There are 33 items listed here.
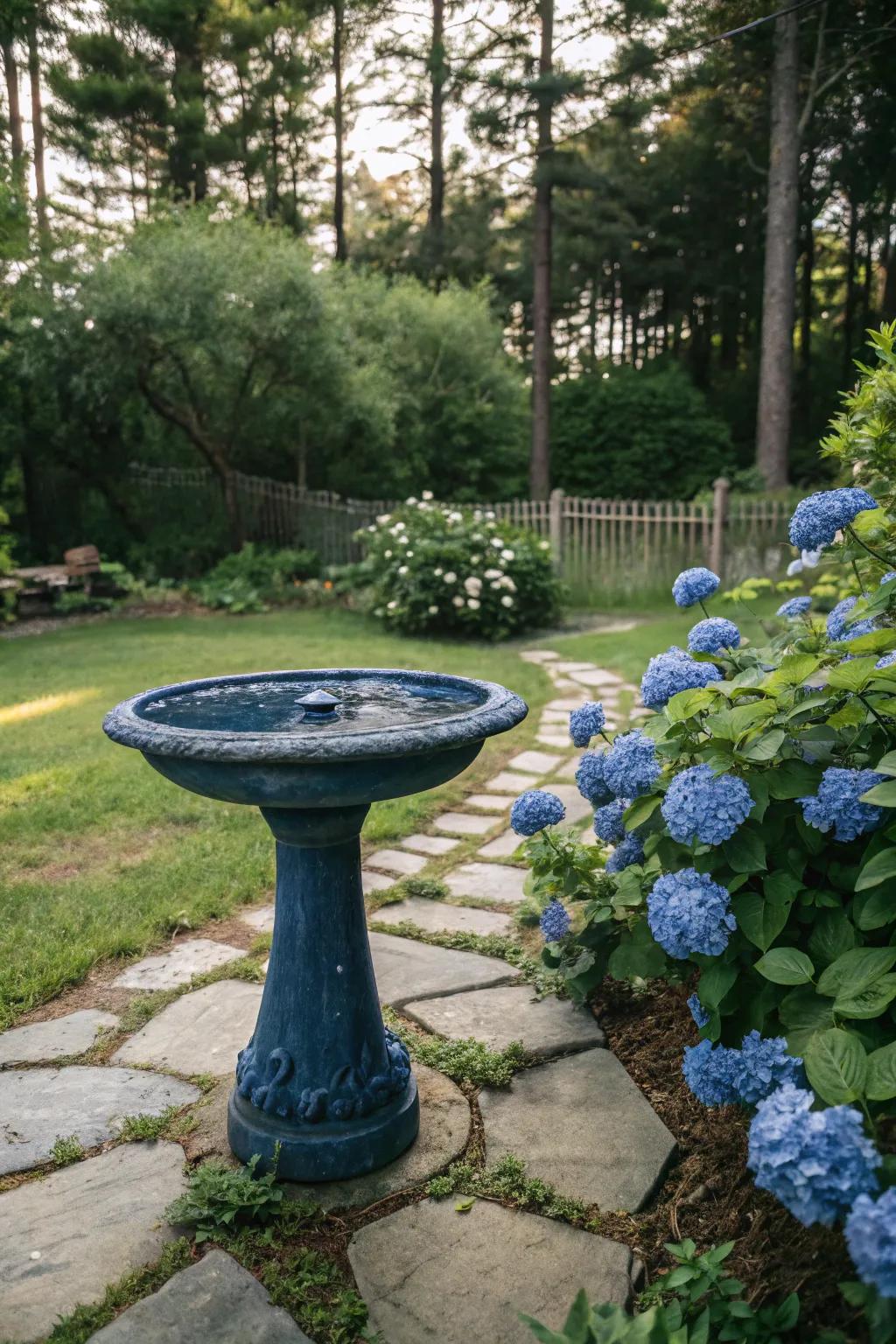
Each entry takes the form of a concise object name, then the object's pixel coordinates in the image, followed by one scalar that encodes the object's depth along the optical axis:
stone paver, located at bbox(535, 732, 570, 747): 5.35
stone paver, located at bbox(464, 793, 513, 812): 4.39
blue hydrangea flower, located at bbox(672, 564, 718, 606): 2.53
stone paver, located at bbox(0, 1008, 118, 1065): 2.42
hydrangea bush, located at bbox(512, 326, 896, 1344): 1.27
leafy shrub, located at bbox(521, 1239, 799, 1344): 1.35
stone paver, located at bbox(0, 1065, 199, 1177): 2.08
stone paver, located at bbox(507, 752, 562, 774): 4.92
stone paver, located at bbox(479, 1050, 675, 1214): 1.92
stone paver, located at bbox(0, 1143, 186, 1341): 1.64
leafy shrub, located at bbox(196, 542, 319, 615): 10.98
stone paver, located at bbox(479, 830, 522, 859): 3.80
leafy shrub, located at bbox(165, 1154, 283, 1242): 1.81
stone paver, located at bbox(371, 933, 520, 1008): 2.71
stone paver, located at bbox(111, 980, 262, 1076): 2.39
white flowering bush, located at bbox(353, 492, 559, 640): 8.84
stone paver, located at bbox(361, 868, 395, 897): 3.47
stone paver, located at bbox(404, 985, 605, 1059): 2.42
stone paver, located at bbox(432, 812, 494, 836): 4.09
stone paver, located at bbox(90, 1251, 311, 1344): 1.54
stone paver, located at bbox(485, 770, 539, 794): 4.63
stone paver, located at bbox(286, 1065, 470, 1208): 1.93
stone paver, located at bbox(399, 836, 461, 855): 3.90
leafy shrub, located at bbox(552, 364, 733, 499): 19.97
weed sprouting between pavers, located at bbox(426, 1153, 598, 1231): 1.83
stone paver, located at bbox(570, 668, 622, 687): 6.78
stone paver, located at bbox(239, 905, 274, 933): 3.18
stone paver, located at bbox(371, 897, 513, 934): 3.13
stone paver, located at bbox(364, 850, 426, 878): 3.67
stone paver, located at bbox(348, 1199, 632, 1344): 1.59
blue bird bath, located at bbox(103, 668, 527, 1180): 1.79
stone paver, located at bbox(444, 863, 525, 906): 3.40
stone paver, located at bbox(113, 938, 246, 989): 2.81
